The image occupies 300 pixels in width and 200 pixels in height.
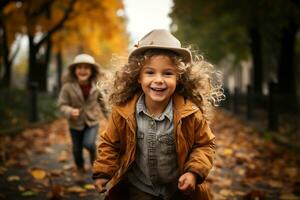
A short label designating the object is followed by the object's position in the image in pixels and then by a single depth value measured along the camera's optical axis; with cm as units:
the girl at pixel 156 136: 288
